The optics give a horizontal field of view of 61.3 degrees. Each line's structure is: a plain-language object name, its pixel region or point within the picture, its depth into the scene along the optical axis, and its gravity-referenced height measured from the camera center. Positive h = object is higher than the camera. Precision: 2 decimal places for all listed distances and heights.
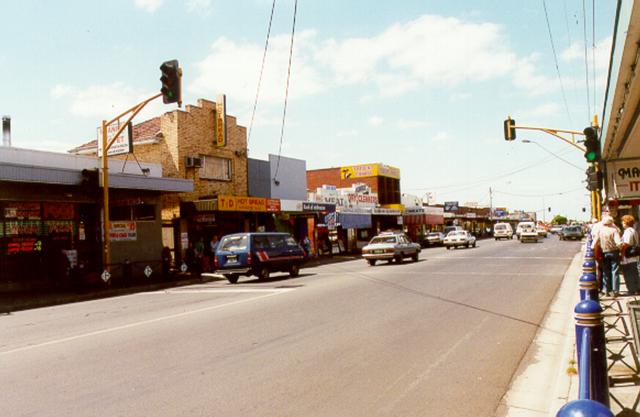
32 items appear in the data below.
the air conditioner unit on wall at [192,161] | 26.97 +3.54
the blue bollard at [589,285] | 6.84 -0.87
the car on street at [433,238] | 52.75 -1.52
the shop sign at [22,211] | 18.75 +0.98
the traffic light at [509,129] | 22.22 +3.75
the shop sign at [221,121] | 28.88 +5.91
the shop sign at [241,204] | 25.78 +1.34
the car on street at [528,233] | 49.03 -1.27
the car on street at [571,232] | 56.31 -1.55
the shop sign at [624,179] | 12.09 +0.86
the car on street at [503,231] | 61.94 -1.25
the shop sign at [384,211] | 46.49 +1.18
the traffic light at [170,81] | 14.83 +4.16
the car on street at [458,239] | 42.44 -1.37
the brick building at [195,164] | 26.88 +3.55
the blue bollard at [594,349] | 3.73 -0.96
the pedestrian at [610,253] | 11.34 -0.78
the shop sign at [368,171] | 56.84 +5.88
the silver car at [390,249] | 25.45 -1.17
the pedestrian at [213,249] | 26.43 -0.88
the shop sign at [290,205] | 30.95 +1.36
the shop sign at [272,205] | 29.48 +1.32
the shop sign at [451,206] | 83.92 +2.51
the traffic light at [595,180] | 12.43 +0.85
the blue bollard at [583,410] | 1.97 -0.71
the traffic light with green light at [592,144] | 10.96 +1.48
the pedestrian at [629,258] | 10.95 -0.90
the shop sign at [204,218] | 27.06 +0.69
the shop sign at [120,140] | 21.56 +3.83
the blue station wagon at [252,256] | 19.30 -0.95
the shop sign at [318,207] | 33.31 +1.34
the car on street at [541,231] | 62.22 -1.44
